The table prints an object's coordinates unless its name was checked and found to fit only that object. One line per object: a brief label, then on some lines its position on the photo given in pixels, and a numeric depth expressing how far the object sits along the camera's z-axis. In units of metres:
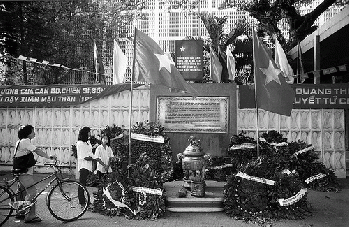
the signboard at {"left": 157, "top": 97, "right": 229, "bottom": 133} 11.81
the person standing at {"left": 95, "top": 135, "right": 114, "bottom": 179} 9.88
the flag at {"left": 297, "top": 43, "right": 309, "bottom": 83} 15.10
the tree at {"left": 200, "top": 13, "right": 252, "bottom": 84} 20.20
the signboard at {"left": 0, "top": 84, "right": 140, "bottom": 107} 12.62
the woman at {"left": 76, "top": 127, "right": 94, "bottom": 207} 8.28
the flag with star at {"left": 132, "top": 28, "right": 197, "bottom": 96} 8.34
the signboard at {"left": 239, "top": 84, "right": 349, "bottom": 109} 11.84
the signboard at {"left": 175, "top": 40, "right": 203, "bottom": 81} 12.23
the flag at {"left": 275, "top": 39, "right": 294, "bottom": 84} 12.82
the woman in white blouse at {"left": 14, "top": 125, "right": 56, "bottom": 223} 7.23
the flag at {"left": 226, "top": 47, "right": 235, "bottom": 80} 16.36
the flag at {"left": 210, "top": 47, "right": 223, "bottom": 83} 15.62
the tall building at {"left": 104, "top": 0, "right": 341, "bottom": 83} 38.12
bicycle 7.07
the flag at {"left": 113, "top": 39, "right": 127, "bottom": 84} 12.83
